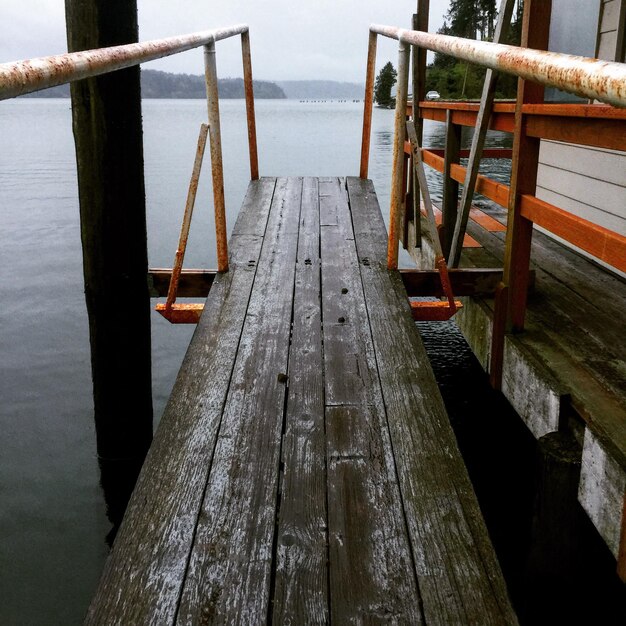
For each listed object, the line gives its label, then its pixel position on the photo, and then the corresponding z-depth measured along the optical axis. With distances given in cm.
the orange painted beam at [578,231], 279
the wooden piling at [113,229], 288
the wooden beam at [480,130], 406
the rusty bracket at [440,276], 340
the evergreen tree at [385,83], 8950
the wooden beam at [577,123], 286
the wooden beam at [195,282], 367
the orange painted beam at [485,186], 428
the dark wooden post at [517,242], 362
